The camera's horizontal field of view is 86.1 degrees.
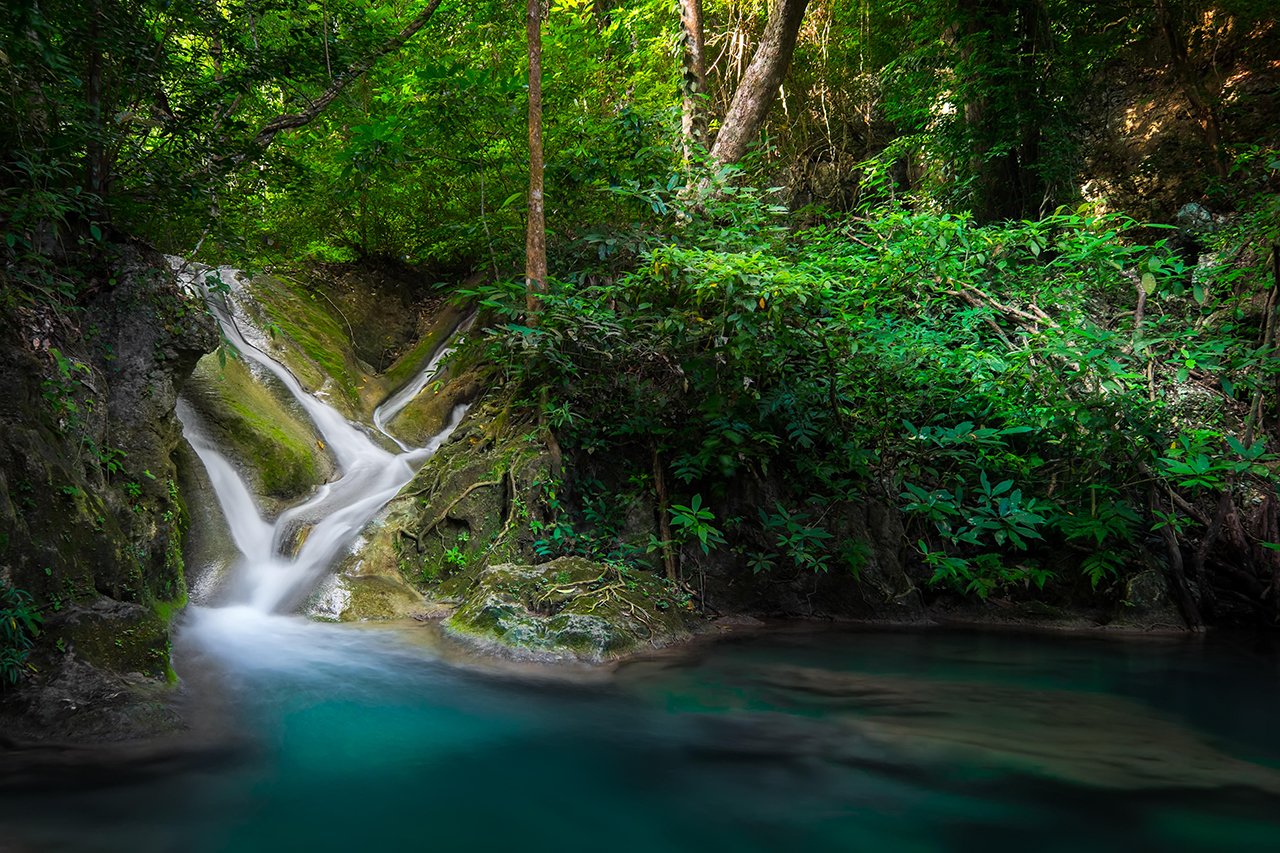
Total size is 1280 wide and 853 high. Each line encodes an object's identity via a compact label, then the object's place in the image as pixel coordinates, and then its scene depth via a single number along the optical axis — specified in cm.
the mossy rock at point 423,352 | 950
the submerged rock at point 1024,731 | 279
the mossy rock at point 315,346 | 810
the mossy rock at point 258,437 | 598
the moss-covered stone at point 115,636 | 295
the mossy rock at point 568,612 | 414
